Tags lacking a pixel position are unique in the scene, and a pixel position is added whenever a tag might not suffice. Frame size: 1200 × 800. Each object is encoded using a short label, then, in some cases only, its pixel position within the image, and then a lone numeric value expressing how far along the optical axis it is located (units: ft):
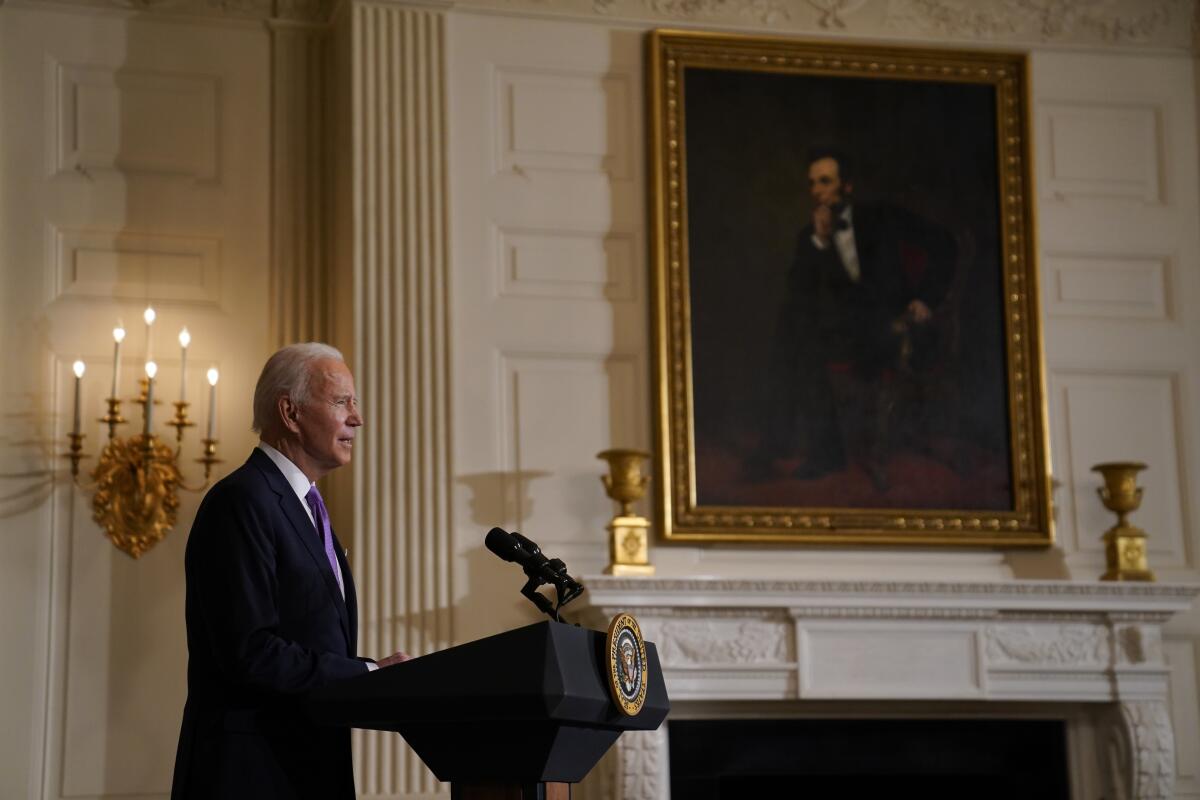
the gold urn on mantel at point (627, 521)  38.42
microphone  18.12
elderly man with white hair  18.78
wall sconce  38.73
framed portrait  41.68
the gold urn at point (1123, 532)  41.06
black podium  16.65
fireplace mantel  38.11
